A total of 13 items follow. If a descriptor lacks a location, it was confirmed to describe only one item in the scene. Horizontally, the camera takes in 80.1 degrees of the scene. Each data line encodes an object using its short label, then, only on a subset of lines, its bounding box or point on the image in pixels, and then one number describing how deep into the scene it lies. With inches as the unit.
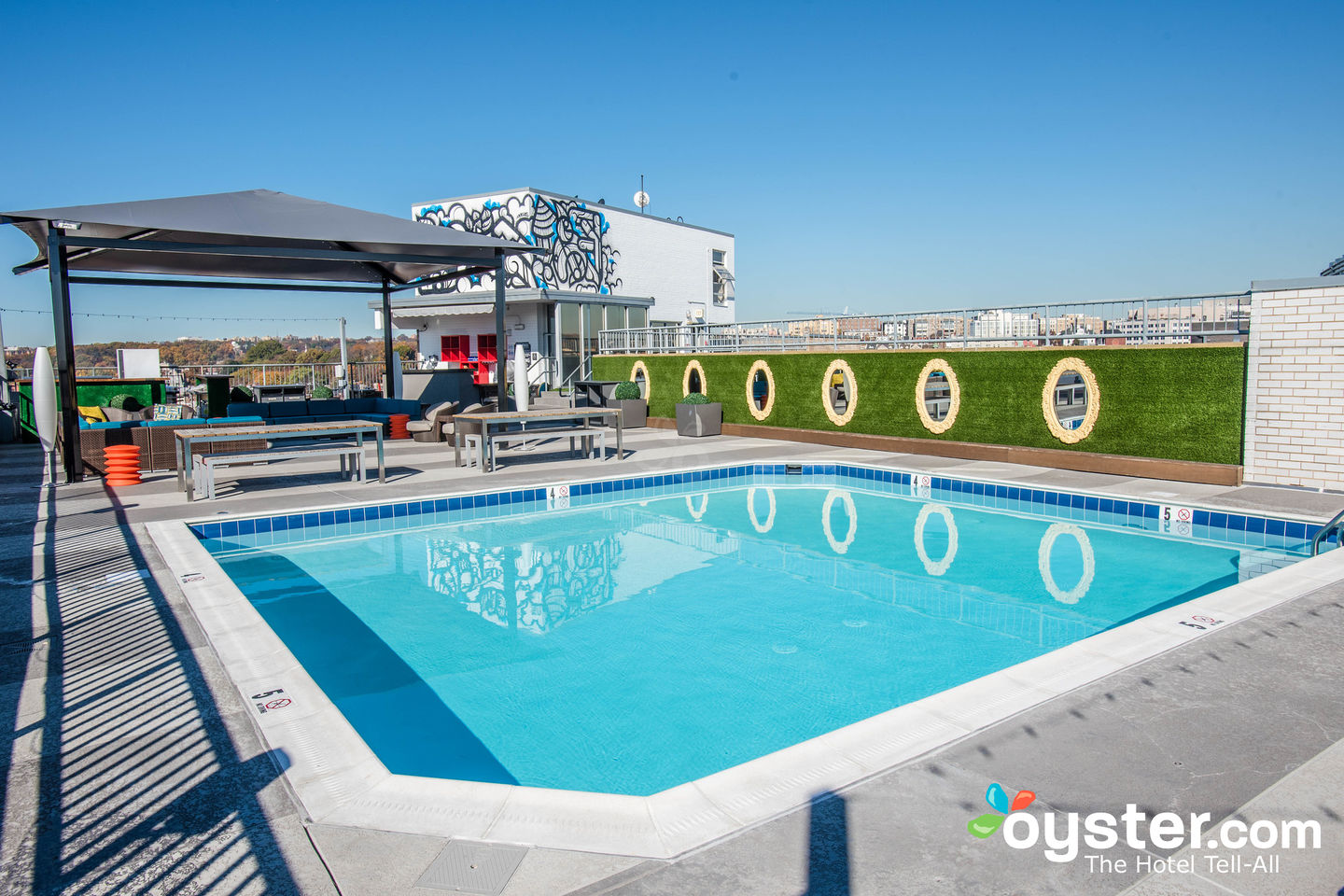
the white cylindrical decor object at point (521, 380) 437.7
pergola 374.6
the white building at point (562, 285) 1071.0
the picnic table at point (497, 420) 405.4
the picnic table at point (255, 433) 331.6
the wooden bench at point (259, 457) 330.3
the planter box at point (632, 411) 671.8
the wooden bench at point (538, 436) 415.2
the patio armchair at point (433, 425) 553.3
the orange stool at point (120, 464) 375.2
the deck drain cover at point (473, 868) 82.7
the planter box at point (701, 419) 601.1
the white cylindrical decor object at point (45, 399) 351.9
